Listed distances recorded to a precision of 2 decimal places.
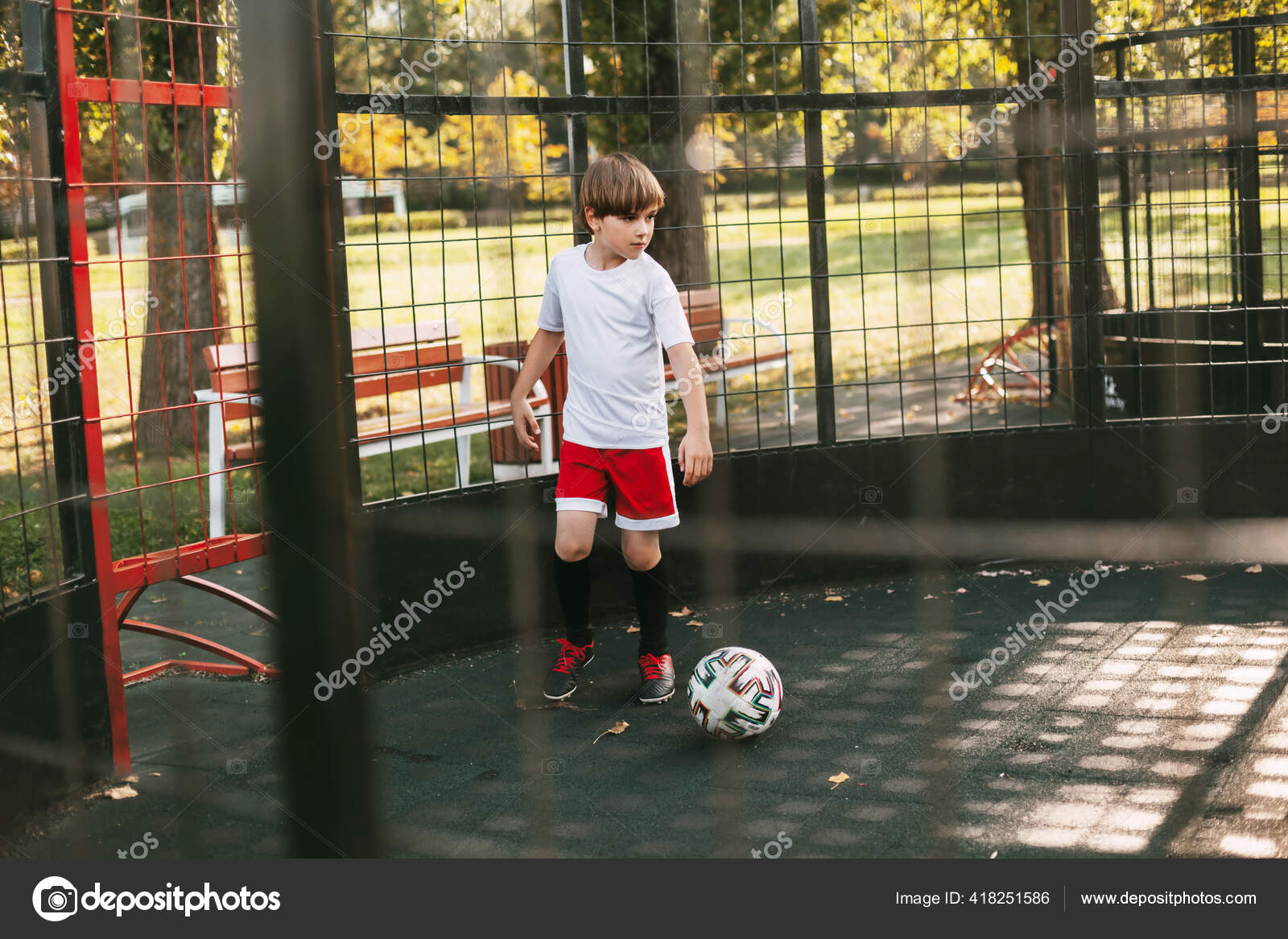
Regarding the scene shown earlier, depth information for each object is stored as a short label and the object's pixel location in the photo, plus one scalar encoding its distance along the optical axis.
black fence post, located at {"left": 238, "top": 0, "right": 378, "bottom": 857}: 2.04
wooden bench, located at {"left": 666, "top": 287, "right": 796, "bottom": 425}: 13.87
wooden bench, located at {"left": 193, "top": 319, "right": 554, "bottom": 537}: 10.64
